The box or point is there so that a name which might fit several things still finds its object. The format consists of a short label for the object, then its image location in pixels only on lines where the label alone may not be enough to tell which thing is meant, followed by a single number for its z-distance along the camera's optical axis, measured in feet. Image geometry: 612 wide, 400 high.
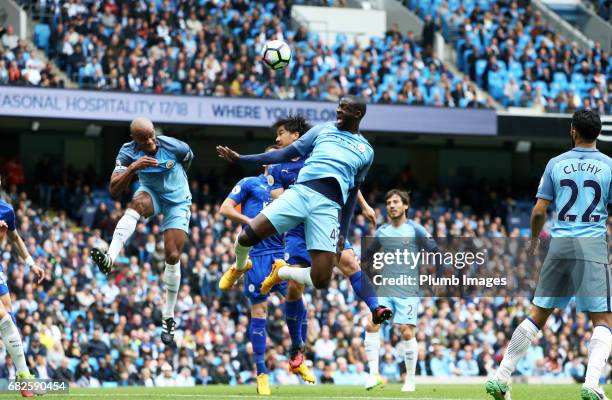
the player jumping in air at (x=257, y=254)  48.32
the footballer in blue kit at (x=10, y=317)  42.78
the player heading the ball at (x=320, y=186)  38.86
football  55.62
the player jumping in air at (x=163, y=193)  44.78
